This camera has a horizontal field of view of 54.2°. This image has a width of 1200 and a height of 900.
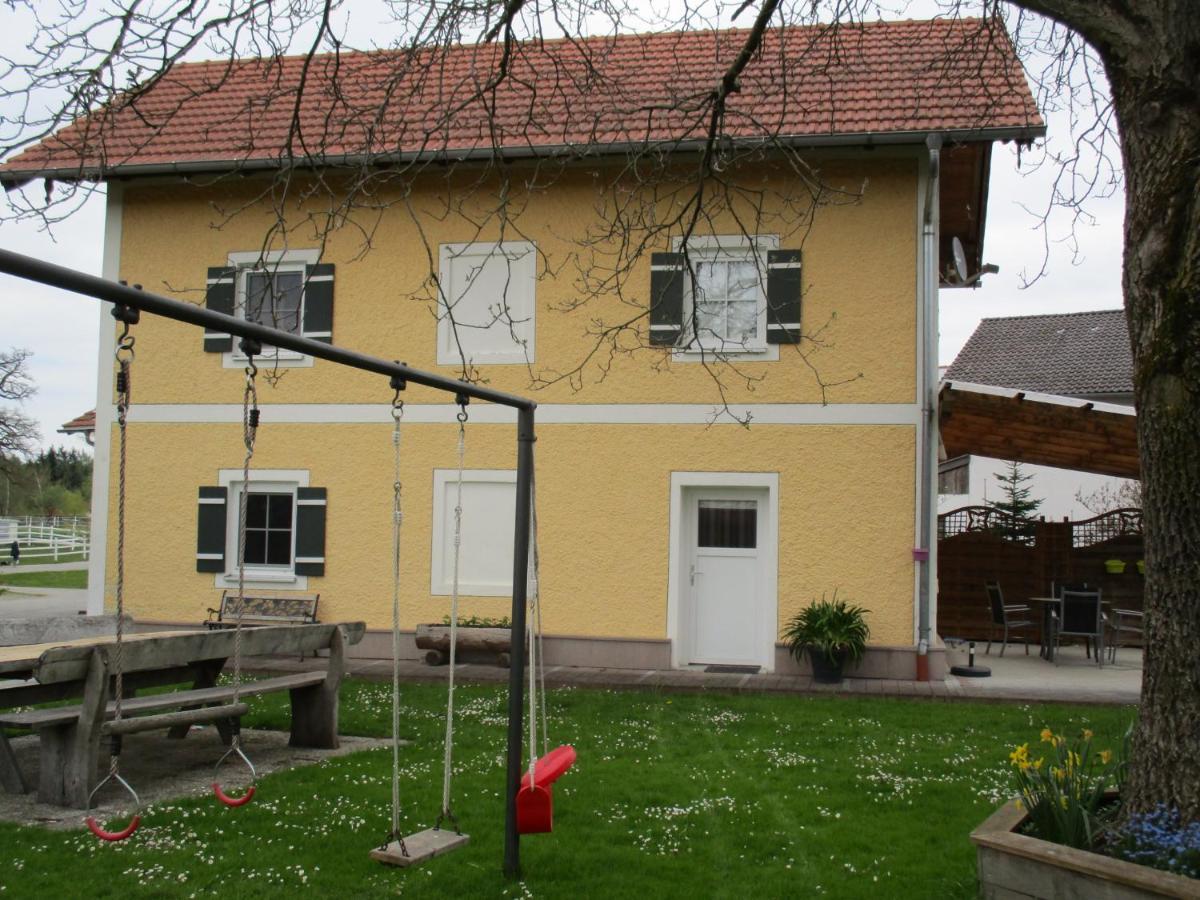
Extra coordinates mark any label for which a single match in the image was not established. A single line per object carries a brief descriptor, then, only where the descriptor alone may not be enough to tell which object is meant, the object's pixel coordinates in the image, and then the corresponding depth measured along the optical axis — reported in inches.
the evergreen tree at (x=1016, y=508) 627.2
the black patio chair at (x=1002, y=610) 553.3
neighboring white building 1128.8
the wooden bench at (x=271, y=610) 512.4
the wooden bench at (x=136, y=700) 245.3
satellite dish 558.3
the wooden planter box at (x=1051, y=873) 153.7
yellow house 475.2
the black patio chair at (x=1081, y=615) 522.9
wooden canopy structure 474.3
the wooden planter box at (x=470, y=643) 488.1
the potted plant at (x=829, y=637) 455.5
